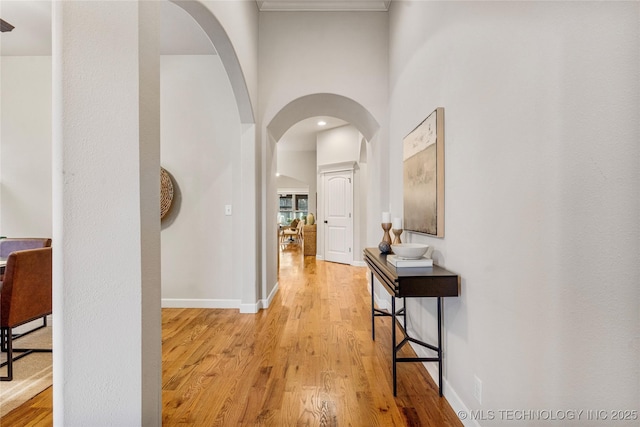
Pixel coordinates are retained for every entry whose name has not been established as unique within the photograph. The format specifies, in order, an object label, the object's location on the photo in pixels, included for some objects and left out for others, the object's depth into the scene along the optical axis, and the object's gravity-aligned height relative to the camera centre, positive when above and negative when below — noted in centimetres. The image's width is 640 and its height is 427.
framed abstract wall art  184 +27
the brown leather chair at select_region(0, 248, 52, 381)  196 -58
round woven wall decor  336 +23
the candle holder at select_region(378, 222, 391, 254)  249 -27
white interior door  642 -10
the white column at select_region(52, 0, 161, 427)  114 -1
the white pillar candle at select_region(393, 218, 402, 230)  236 -10
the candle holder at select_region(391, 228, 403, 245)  237 -18
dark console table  161 -43
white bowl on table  186 -26
